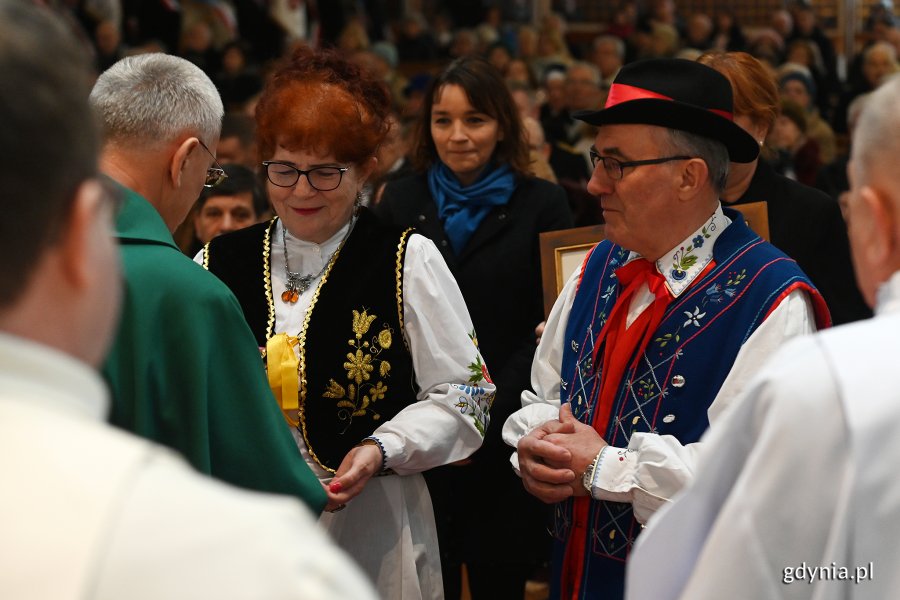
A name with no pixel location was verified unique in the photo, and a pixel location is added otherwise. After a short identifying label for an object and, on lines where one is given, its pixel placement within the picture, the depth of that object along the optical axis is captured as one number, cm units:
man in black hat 246
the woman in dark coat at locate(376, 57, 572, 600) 365
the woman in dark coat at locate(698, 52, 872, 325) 335
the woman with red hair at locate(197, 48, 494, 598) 273
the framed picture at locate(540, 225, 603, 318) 316
